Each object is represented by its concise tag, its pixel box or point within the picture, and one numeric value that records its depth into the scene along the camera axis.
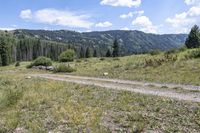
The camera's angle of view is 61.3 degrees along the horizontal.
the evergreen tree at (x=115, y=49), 61.00
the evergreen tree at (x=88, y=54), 80.06
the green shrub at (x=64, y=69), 22.57
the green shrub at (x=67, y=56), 36.39
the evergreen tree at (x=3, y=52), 63.40
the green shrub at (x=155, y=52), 27.13
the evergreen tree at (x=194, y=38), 40.04
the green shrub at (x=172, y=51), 23.40
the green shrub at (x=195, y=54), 18.14
